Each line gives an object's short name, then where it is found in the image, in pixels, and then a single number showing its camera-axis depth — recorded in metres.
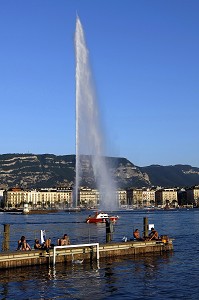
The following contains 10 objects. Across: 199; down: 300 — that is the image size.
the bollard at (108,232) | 40.38
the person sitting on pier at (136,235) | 40.72
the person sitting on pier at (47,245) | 33.71
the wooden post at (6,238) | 33.78
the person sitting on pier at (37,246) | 34.12
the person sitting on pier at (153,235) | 40.74
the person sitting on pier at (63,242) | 34.88
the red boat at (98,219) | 97.81
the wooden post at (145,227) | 42.53
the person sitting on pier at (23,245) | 34.03
